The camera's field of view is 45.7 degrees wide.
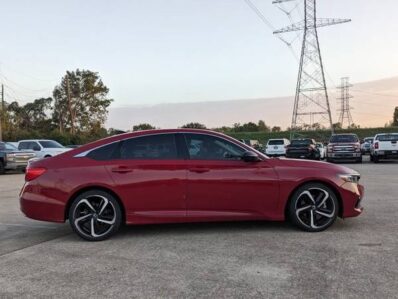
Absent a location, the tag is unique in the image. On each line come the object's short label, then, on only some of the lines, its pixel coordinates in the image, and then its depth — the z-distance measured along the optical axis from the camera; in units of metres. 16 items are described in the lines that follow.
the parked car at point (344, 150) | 25.69
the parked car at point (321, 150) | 32.43
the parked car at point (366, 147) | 37.64
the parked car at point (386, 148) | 24.67
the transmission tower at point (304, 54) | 49.75
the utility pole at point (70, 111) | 67.06
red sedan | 6.61
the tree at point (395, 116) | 99.47
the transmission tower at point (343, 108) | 81.25
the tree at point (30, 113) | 91.50
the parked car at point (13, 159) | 22.28
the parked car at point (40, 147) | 25.08
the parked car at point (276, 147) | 33.22
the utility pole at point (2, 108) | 68.25
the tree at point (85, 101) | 72.50
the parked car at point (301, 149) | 28.39
